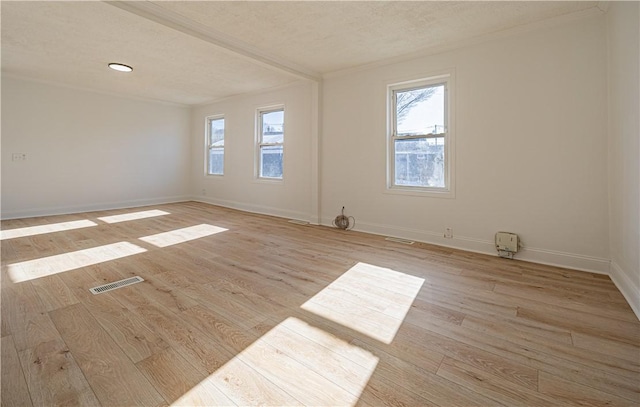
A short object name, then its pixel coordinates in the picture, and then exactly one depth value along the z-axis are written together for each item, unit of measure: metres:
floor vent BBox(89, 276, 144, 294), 2.43
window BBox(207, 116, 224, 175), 7.38
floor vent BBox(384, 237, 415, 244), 4.02
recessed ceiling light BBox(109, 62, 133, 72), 4.58
